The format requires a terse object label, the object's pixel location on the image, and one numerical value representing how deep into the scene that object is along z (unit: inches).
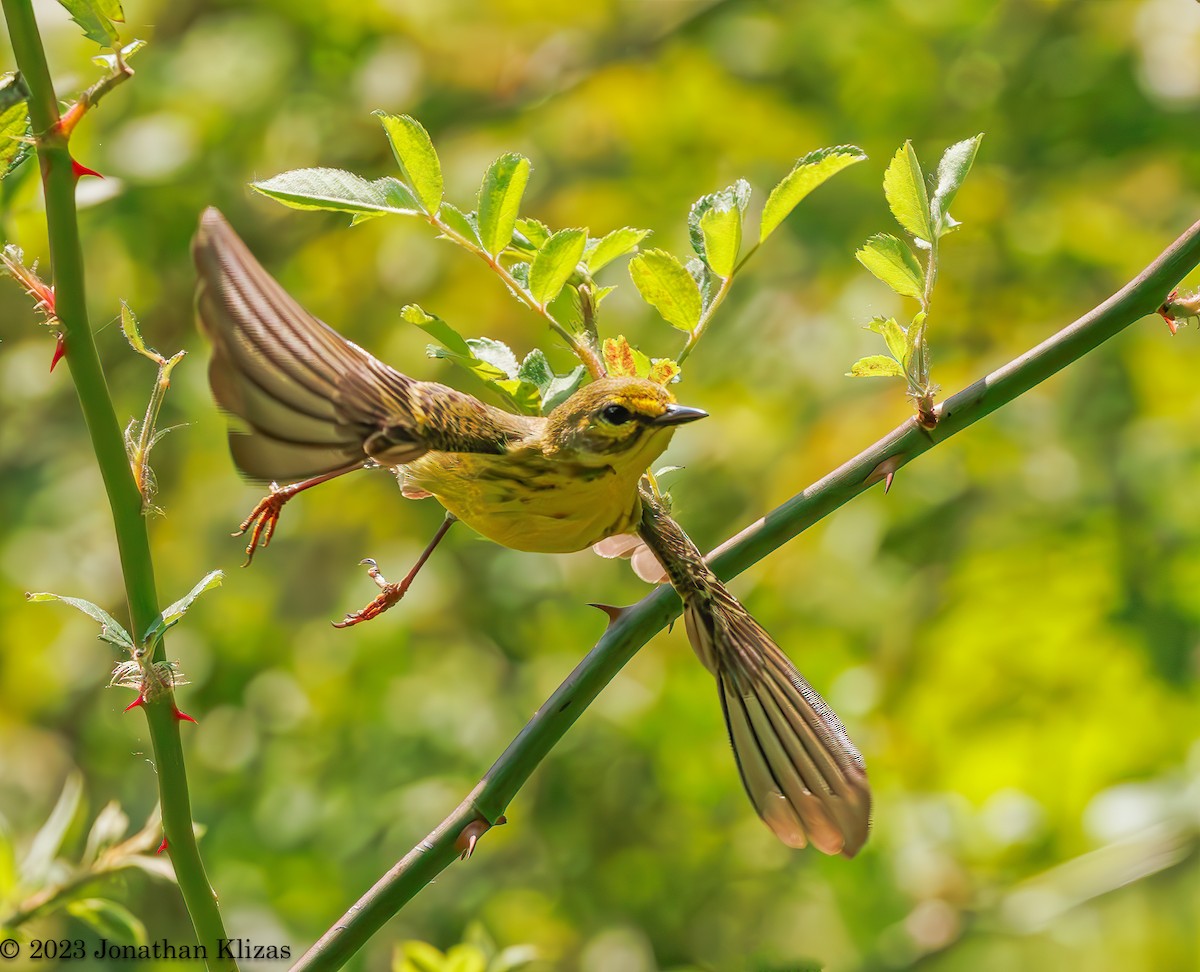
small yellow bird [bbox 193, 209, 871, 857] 109.9
